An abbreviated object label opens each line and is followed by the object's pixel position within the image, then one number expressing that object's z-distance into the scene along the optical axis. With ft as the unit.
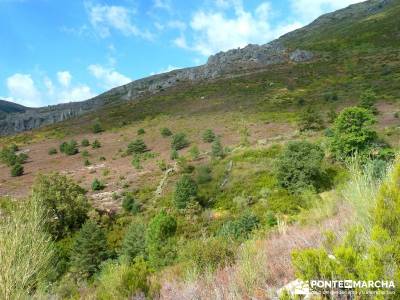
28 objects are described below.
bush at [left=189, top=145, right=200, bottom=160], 131.62
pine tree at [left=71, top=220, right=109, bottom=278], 71.56
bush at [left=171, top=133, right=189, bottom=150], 157.89
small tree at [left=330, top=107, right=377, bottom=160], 90.63
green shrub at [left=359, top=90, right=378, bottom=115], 149.22
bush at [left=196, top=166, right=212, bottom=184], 103.81
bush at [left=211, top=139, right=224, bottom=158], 123.06
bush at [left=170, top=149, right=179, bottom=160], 139.74
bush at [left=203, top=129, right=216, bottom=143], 161.17
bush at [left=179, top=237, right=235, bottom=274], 29.22
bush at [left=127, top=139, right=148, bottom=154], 163.03
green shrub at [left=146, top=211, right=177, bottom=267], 49.78
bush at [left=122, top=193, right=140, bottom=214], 96.99
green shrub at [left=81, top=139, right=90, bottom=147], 193.36
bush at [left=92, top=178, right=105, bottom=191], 119.39
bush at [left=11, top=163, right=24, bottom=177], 152.46
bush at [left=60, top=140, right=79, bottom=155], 180.45
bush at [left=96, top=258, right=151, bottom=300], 25.88
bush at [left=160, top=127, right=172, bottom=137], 185.16
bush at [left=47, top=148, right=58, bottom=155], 187.68
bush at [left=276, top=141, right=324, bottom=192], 86.17
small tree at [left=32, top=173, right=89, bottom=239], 92.12
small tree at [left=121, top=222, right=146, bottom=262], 69.56
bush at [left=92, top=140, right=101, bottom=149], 184.73
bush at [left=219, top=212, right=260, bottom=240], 57.21
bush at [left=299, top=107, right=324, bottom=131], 138.00
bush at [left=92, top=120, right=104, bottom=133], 227.20
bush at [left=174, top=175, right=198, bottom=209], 89.51
